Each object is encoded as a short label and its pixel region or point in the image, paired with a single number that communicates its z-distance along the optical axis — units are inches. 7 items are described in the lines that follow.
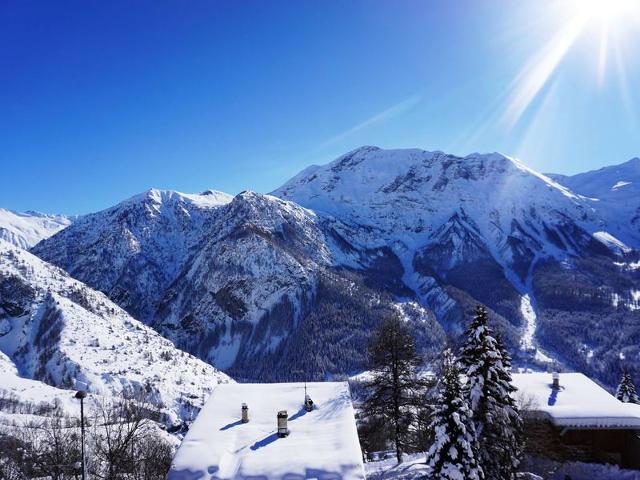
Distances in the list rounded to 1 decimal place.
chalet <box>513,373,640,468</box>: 1344.7
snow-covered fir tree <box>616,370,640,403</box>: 2208.0
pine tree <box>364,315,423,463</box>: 1417.3
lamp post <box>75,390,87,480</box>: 711.7
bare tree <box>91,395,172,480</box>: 1007.0
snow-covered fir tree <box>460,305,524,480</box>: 1111.0
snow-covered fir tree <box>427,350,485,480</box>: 1005.8
